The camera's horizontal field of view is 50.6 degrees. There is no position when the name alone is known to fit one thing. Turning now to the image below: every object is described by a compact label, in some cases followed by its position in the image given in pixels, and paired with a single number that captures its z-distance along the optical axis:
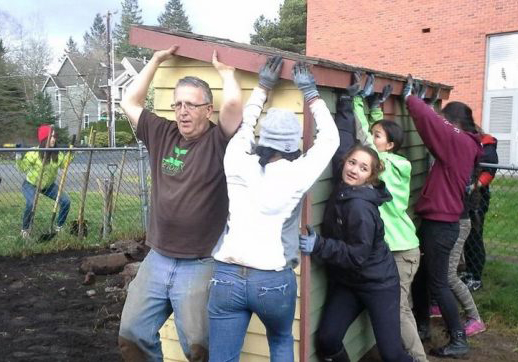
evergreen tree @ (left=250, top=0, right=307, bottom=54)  38.47
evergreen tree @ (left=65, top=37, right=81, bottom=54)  98.44
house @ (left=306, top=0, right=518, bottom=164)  16.59
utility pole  38.12
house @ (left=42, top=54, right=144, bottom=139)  47.69
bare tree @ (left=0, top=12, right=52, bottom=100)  43.34
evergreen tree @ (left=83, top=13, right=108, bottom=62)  48.53
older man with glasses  2.89
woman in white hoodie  2.61
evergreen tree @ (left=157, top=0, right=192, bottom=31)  84.00
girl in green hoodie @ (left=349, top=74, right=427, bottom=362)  3.58
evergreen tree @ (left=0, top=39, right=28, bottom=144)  35.56
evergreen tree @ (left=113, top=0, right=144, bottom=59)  77.44
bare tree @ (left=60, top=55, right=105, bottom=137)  45.22
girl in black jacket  3.14
